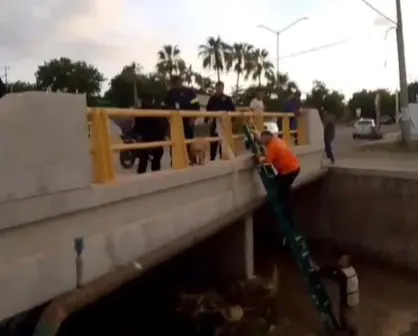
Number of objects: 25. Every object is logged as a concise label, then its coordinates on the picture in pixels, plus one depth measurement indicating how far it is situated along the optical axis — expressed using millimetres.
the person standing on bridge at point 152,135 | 8984
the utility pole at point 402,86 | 28070
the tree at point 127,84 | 60406
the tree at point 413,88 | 105625
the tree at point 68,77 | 62188
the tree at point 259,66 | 79000
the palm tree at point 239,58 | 77500
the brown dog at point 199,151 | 8969
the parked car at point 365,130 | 48812
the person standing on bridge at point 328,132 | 17859
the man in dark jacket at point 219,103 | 11850
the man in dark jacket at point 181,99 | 10672
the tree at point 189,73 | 69300
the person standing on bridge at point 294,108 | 14884
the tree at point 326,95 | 86312
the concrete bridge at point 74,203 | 5391
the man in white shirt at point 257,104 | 12606
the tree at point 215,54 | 76625
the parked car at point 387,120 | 82375
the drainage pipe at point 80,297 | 5668
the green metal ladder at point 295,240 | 10539
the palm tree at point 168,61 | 71112
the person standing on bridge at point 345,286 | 9680
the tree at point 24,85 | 53662
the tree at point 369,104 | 98388
